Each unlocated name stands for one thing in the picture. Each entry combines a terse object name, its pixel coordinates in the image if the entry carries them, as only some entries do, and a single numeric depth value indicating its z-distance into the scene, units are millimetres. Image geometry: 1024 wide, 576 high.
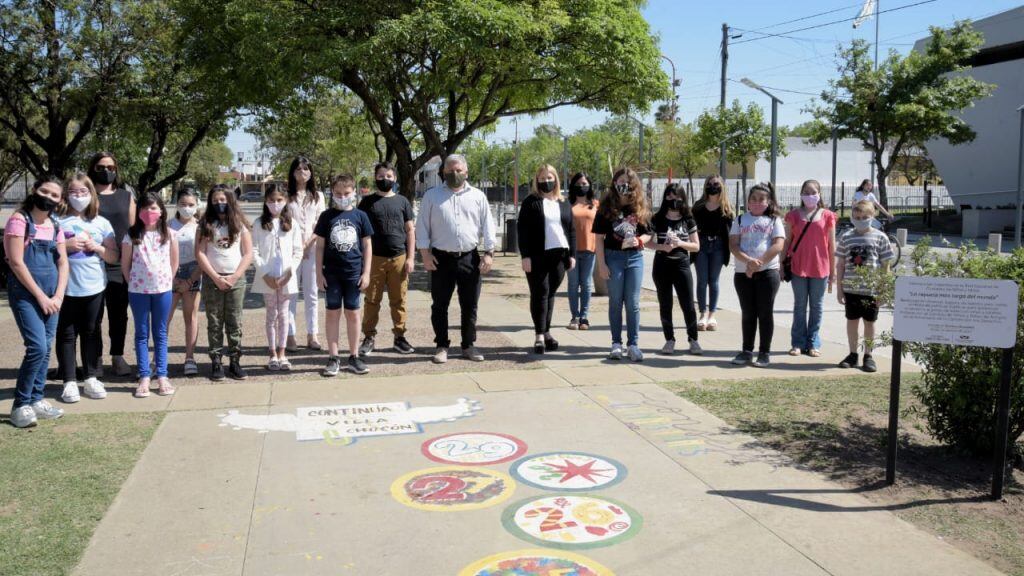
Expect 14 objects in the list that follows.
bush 4688
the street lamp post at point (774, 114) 16891
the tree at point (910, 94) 30953
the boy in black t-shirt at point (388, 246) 7676
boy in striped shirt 7234
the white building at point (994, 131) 33188
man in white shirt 7500
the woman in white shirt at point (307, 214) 7715
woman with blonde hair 8000
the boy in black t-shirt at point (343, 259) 7016
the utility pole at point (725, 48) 36888
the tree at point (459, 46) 12156
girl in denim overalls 5508
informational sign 4207
